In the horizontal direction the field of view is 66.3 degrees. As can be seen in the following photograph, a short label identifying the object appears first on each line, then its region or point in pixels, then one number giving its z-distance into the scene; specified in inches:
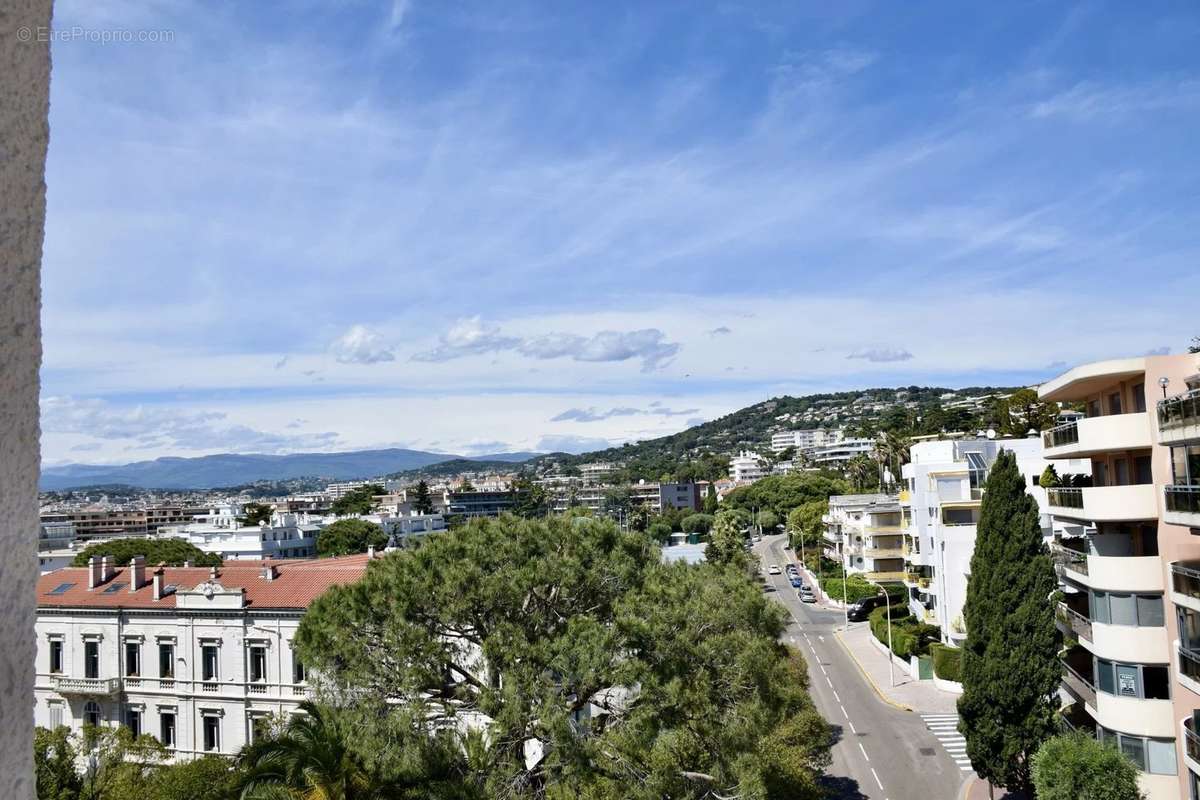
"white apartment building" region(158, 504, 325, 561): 3917.3
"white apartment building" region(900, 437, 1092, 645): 1840.6
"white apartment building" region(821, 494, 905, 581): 2475.4
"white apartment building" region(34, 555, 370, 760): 1275.8
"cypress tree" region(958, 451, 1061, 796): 1018.7
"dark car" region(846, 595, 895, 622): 2438.5
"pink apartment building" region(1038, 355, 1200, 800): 793.6
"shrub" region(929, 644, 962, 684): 1680.6
